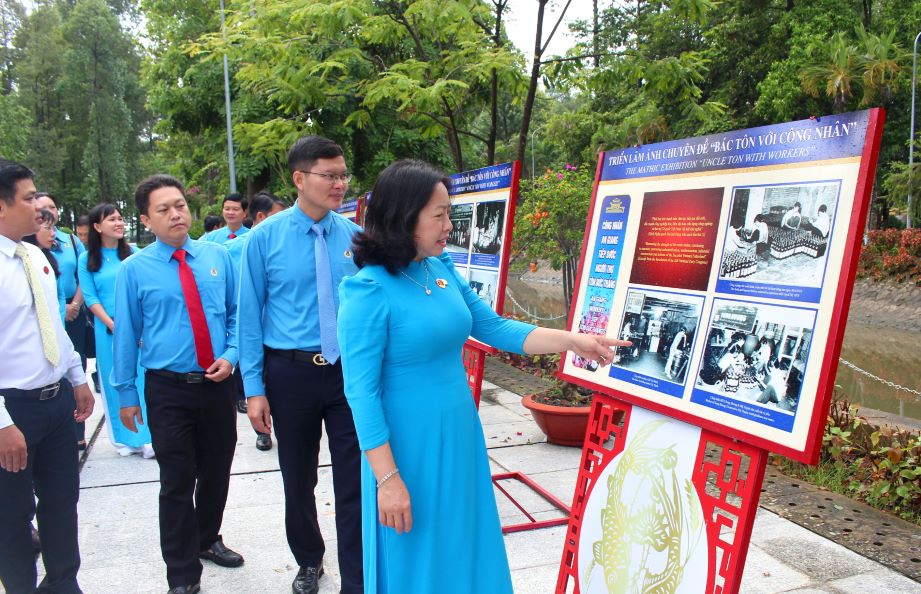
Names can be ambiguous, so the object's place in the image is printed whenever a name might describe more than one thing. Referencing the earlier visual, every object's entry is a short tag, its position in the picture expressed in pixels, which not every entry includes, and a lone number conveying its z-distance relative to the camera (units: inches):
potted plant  199.0
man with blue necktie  117.7
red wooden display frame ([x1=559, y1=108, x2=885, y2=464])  75.5
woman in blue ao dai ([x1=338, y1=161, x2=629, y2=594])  79.6
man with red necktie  122.7
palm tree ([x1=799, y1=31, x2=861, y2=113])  716.0
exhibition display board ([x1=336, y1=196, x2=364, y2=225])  342.3
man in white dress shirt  101.2
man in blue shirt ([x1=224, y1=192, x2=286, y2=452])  212.4
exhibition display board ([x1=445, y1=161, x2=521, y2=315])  164.1
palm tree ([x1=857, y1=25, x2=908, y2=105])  738.2
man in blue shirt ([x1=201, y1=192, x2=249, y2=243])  252.1
